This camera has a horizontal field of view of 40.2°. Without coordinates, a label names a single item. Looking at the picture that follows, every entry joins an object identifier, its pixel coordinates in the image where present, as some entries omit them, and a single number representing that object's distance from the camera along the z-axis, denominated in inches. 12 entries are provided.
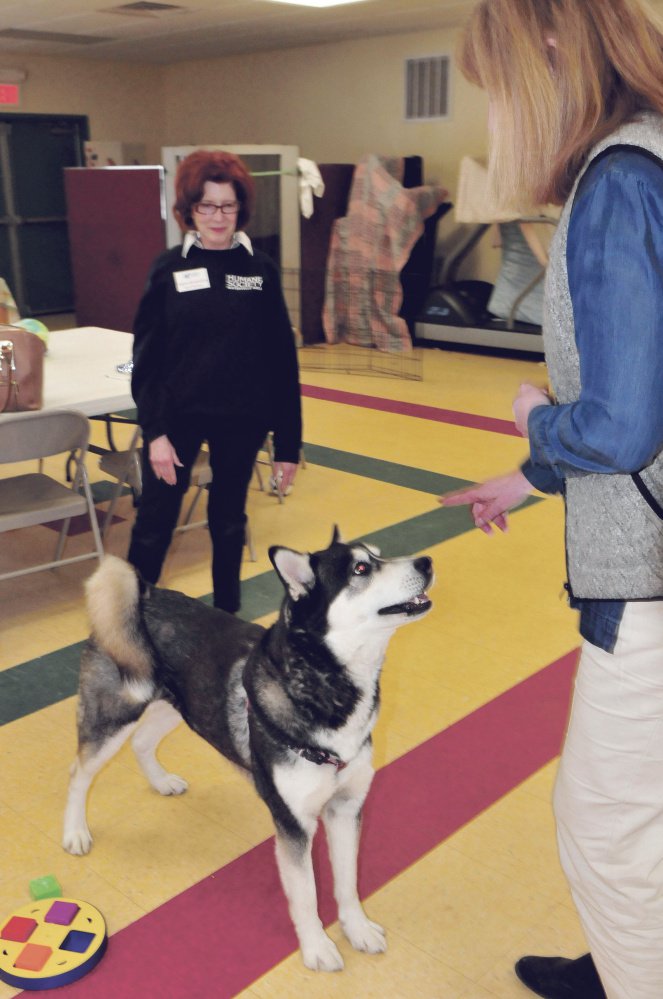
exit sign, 428.5
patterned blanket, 346.3
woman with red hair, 111.4
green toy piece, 80.0
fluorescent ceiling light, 311.4
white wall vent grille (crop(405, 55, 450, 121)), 378.6
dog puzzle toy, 71.3
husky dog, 68.0
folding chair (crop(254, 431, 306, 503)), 188.0
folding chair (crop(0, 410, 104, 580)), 127.8
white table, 142.4
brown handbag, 127.5
